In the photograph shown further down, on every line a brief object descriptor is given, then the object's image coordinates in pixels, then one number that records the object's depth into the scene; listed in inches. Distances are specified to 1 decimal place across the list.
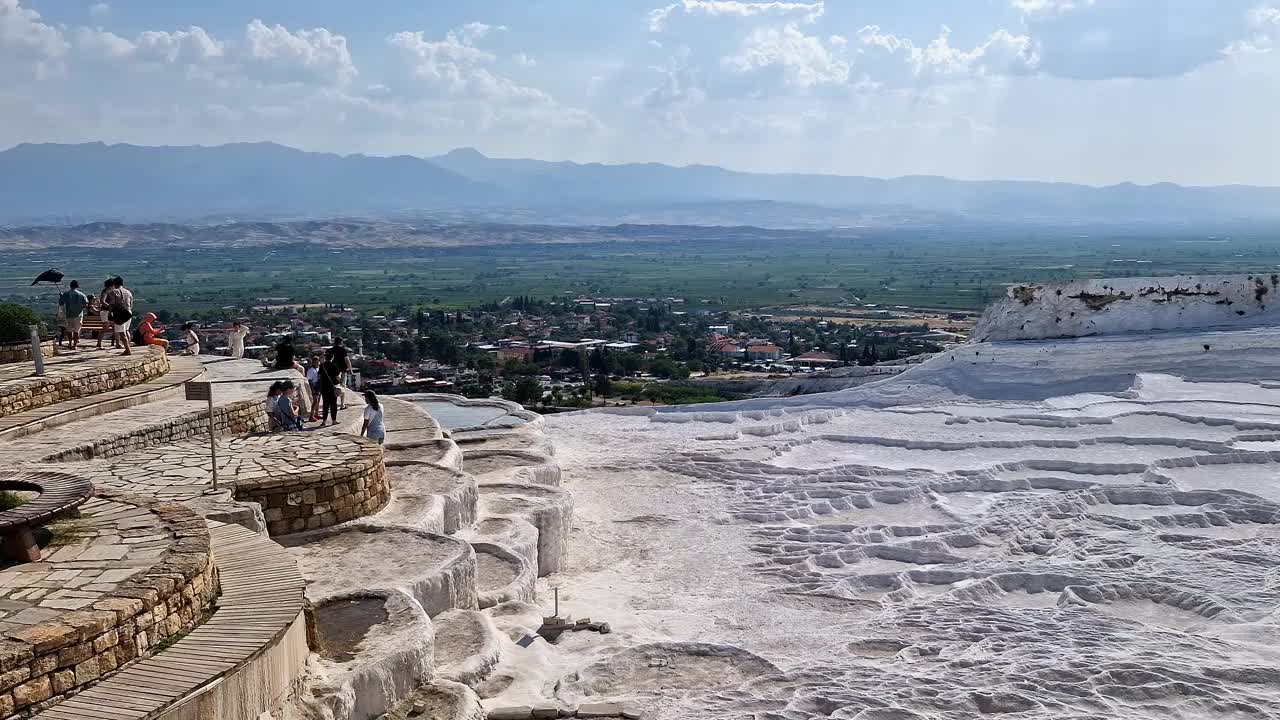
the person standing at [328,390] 585.6
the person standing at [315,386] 590.6
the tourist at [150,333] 713.4
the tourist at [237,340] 808.3
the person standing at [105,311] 674.2
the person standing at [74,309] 677.9
